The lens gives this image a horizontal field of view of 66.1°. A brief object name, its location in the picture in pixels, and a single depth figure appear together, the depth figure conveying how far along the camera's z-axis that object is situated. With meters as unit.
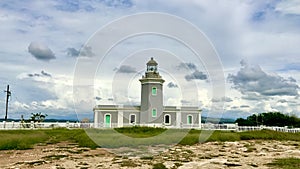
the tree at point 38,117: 23.98
